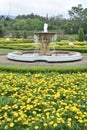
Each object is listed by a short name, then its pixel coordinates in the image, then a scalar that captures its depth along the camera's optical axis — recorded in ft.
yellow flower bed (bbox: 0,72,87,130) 11.06
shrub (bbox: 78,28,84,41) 91.85
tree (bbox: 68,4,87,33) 182.80
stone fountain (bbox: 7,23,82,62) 36.27
